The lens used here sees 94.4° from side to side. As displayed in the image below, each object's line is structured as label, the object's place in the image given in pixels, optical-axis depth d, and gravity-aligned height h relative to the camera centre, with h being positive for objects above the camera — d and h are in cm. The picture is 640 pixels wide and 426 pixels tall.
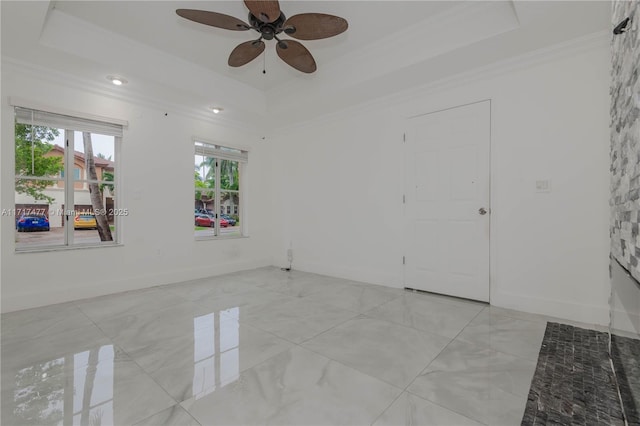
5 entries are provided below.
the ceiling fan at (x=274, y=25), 223 +148
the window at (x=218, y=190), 477 +31
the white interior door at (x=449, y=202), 330 +9
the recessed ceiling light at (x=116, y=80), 344 +151
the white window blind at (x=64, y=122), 320 +99
